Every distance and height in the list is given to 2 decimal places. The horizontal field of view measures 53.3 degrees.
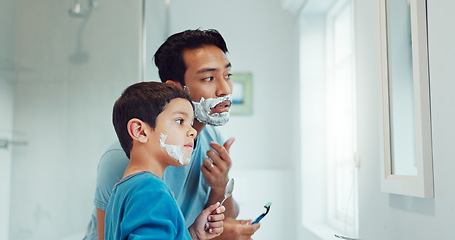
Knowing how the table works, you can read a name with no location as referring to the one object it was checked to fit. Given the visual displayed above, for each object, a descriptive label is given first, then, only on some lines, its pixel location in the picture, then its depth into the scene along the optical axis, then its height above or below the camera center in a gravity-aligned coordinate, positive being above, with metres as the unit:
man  1.07 +0.12
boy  0.75 +0.01
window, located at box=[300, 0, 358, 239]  2.51 +0.18
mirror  1.02 +0.12
